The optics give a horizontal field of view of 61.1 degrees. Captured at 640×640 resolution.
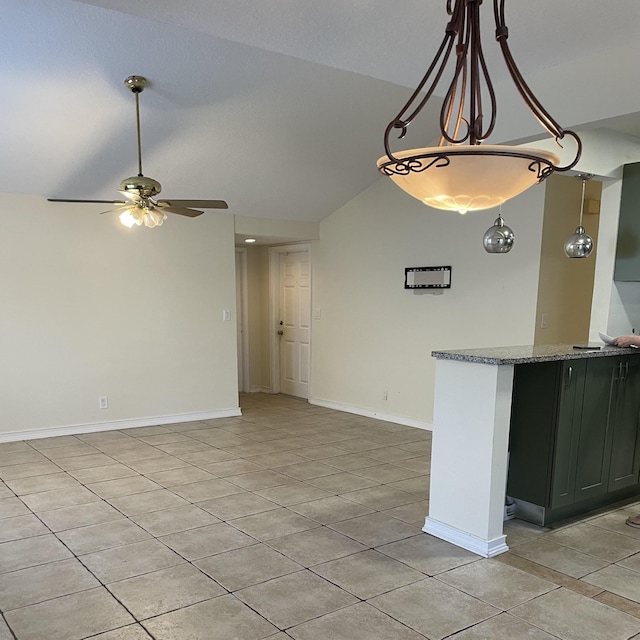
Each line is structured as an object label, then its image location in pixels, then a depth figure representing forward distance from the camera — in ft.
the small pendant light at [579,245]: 12.82
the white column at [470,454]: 9.36
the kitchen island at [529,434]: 9.45
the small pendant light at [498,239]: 12.55
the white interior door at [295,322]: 23.50
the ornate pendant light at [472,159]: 4.88
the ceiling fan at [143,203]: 11.38
